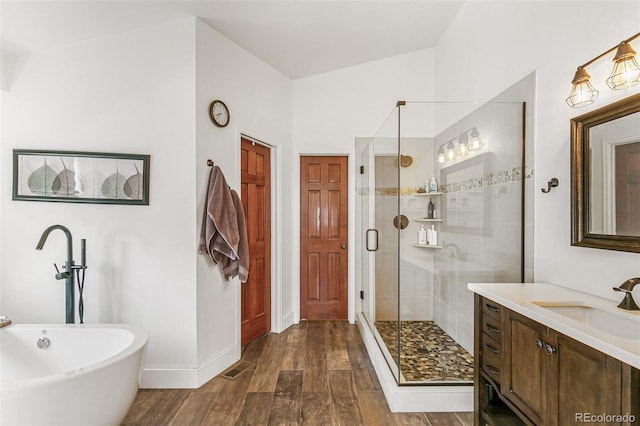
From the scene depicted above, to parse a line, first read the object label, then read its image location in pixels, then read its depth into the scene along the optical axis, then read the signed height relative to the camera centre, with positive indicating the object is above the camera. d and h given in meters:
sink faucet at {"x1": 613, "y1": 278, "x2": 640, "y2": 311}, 1.17 -0.32
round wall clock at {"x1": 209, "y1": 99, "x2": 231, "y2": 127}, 2.49 +0.82
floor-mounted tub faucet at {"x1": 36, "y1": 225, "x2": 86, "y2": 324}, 2.06 -0.49
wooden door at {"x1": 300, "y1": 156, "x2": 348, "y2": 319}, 3.69 -0.24
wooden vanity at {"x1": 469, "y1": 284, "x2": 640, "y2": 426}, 0.92 -0.59
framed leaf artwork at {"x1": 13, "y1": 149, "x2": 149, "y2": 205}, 2.29 +0.25
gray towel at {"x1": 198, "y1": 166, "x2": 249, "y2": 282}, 2.38 -0.14
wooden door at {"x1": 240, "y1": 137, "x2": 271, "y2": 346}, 3.04 -0.25
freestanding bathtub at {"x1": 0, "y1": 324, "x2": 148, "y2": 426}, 1.26 -0.78
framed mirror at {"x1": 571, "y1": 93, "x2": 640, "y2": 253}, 1.25 +0.16
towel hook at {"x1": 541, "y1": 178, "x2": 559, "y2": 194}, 1.69 +0.16
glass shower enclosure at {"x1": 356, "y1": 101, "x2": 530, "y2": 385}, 2.12 -0.10
